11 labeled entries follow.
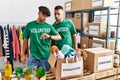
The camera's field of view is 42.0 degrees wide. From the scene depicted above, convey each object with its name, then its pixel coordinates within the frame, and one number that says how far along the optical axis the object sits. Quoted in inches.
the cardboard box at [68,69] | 59.1
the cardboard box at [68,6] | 153.3
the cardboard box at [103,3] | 103.7
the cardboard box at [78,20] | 136.3
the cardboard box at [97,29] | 108.6
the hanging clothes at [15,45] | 132.8
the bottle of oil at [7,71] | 57.4
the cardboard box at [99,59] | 68.4
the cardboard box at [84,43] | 126.4
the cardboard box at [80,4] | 124.4
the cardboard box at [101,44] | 108.2
